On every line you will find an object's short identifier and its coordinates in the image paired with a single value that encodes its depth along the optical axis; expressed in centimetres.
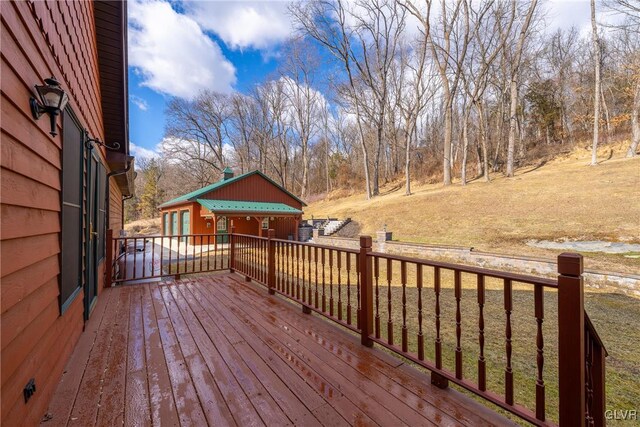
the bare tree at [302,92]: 2335
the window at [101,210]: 407
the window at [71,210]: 221
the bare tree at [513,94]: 1666
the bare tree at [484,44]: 1678
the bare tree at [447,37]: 1714
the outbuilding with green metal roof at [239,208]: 1372
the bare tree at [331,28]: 1822
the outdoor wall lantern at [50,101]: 160
